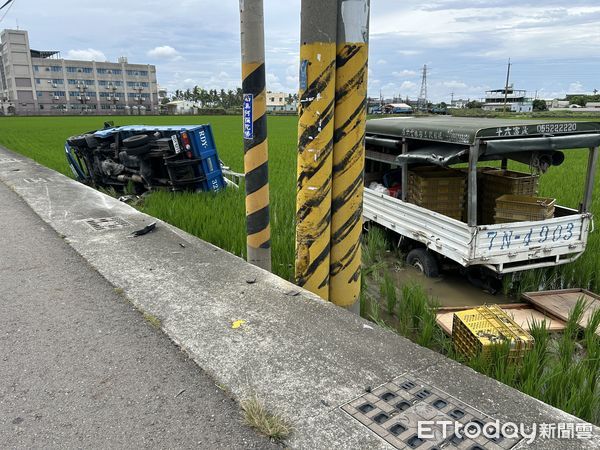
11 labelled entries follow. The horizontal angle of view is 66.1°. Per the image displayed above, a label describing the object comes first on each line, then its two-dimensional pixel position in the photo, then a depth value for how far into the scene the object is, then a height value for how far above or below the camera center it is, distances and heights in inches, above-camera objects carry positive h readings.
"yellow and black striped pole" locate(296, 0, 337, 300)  122.2 -7.0
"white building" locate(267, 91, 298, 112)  4392.2 +144.5
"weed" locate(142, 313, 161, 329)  122.9 -53.6
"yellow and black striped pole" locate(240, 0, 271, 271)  151.8 -5.5
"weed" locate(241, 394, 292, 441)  79.7 -52.9
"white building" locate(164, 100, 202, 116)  3501.5 +79.7
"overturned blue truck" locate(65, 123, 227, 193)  312.8 -28.0
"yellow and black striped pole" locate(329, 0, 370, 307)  123.6 -9.4
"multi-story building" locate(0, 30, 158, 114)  3063.5 +237.2
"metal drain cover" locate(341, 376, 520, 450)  78.6 -53.6
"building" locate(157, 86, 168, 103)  4372.5 +222.4
